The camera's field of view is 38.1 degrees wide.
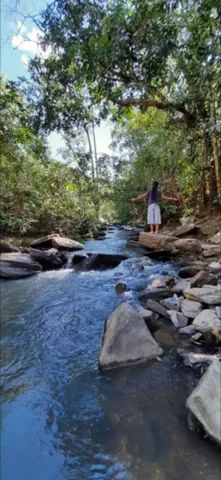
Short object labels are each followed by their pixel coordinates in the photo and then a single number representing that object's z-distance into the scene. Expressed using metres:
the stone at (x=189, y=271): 5.72
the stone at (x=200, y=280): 4.84
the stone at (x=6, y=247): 8.02
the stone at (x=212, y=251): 6.68
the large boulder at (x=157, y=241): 8.12
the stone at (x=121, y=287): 5.49
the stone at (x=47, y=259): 7.46
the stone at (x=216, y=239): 7.51
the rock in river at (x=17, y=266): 6.46
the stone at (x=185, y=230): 9.05
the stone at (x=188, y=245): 7.45
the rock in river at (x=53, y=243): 9.38
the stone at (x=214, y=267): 5.39
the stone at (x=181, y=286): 4.81
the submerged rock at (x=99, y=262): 7.21
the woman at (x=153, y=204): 7.75
